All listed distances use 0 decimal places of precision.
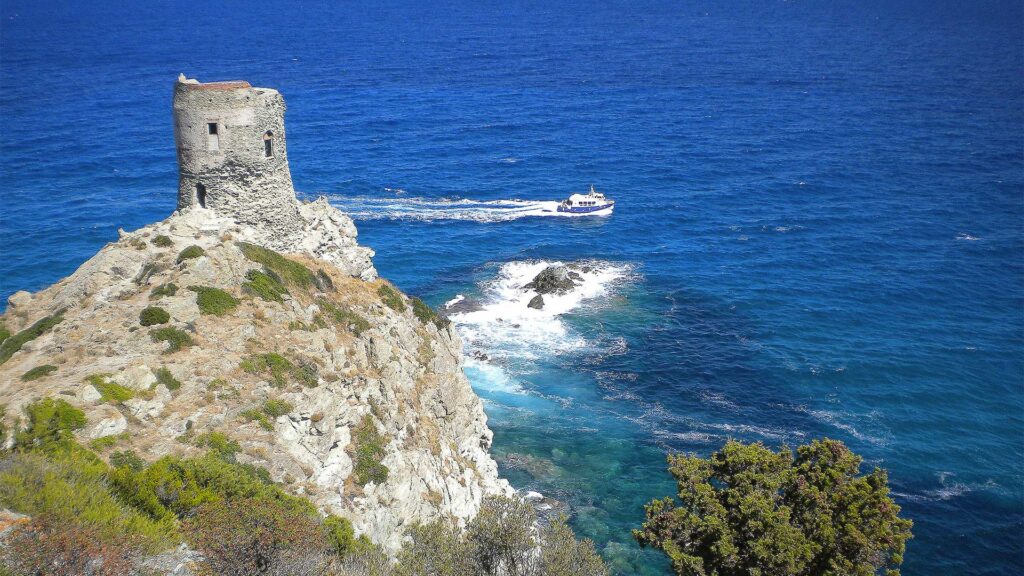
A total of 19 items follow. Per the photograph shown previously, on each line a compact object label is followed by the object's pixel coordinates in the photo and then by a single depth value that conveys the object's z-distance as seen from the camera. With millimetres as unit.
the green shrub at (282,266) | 40344
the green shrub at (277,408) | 31578
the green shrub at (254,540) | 22719
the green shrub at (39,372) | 29670
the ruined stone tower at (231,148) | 41062
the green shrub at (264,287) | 37406
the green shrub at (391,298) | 47250
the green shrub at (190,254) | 37469
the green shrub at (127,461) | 25908
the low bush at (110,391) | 28609
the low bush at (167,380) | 30312
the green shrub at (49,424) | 25594
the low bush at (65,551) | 19266
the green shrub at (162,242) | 39188
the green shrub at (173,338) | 32312
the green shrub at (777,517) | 29516
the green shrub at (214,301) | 35062
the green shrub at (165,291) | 35031
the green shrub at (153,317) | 33156
